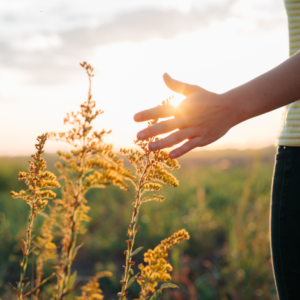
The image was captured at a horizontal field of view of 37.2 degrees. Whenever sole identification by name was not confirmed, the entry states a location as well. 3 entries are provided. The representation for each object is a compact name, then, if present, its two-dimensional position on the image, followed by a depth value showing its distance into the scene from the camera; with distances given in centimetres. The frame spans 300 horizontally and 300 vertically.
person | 70
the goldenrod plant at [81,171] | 61
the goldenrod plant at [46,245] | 75
